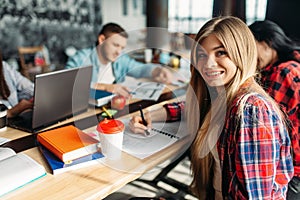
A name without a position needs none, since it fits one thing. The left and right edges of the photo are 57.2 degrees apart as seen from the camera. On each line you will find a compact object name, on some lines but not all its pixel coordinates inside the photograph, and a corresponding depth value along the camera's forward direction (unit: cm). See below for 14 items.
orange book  91
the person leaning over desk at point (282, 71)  134
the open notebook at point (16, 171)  79
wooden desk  78
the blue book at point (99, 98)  147
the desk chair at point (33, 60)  401
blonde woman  86
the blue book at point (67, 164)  88
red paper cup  89
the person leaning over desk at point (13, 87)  160
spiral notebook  101
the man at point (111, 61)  205
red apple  144
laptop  115
